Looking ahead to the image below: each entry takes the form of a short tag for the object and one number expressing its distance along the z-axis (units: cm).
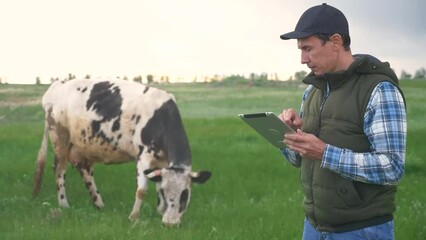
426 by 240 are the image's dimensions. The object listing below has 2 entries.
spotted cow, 1233
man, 453
